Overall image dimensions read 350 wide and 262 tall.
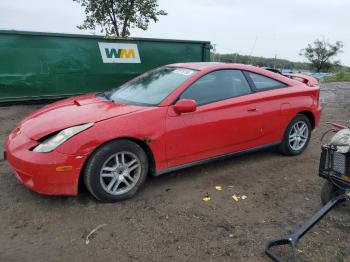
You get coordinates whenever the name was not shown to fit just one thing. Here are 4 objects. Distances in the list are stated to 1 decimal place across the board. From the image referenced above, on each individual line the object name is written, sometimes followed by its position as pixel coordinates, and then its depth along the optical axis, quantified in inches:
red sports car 135.9
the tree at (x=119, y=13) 585.0
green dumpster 313.6
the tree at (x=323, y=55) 2204.7
